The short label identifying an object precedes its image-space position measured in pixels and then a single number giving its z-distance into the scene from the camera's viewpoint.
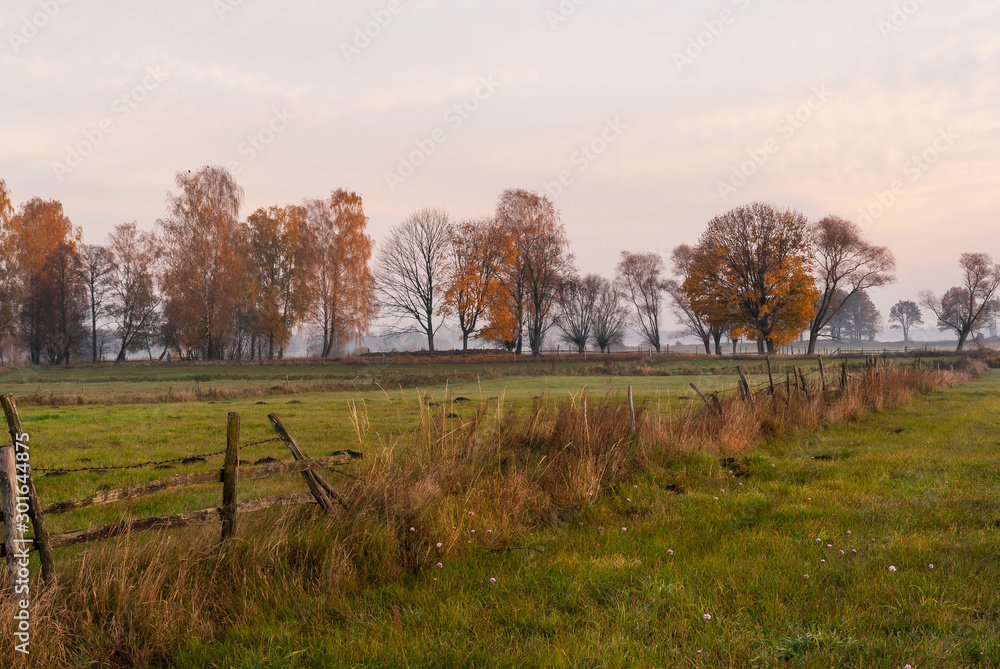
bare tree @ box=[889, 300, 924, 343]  162.12
